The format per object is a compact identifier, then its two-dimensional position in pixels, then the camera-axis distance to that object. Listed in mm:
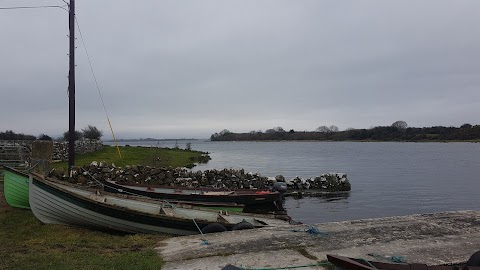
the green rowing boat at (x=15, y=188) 11953
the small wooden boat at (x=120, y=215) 9242
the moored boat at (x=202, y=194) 14797
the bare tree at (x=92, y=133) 61241
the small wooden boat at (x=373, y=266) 4416
